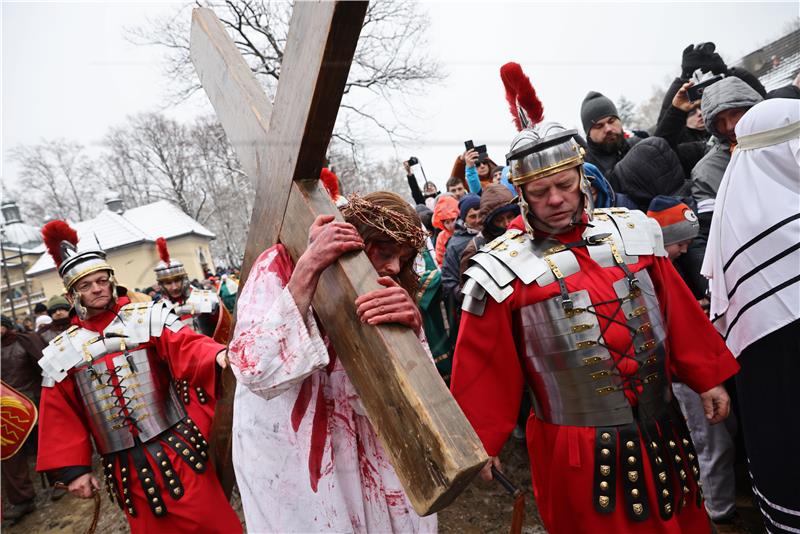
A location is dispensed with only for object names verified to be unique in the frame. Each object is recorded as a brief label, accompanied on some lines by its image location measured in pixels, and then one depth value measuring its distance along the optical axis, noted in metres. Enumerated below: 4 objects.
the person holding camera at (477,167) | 5.80
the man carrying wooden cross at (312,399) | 1.26
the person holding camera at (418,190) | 9.20
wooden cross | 0.96
